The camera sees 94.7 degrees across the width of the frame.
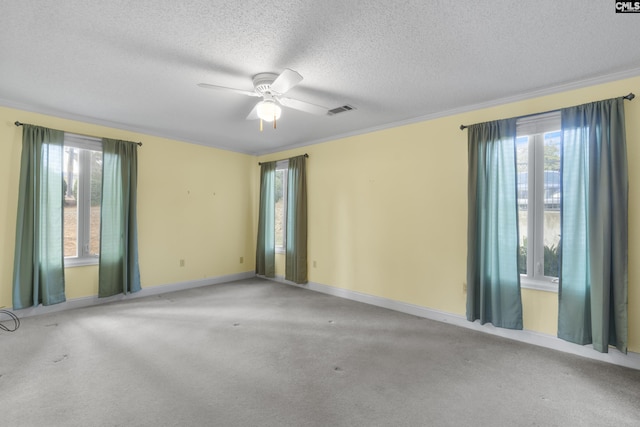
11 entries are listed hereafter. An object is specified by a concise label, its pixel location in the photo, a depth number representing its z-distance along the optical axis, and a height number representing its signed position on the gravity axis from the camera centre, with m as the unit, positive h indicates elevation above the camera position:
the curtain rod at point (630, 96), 2.49 +1.02
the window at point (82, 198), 3.90 +0.24
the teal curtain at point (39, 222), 3.44 -0.09
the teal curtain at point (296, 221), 5.03 -0.09
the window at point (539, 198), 2.91 +0.19
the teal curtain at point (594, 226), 2.48 -0.08
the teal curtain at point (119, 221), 4.07 -0.08
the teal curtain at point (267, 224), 5.58 -0.16
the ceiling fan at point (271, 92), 2.32 +1.06
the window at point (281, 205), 5.52 +0.21
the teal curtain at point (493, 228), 3.03 -0.12
